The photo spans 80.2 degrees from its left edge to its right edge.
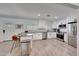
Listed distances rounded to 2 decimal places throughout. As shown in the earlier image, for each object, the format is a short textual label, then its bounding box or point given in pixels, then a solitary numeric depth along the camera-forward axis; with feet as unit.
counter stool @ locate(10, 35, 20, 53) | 5.75
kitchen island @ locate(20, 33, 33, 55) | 5.09
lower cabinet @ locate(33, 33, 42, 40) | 9.48
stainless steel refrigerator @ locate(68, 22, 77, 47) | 7.24
